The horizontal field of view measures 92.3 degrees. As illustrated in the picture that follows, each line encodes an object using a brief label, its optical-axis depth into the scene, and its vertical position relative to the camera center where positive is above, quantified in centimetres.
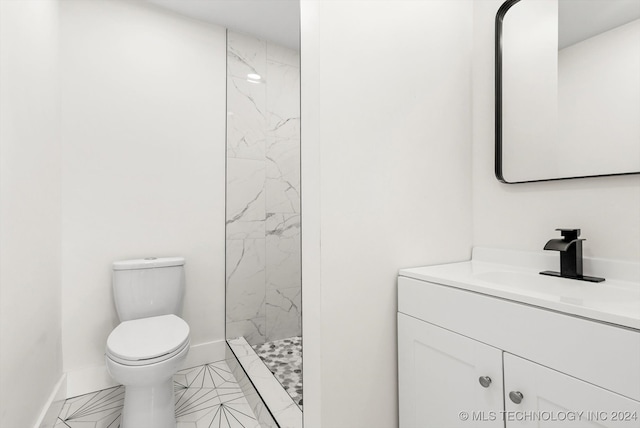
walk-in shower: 229 +14
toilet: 135 -59
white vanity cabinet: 64 -38
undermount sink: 84 -22
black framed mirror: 98 +46
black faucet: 99 -13
